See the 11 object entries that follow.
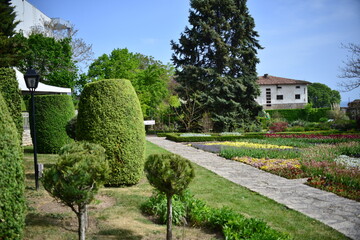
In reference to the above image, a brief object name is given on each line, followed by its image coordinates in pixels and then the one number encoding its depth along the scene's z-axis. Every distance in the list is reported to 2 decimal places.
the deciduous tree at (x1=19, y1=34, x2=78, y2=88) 25.94
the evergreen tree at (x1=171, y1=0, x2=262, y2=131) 23.94
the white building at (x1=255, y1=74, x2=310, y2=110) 44.16
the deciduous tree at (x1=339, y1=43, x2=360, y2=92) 19.25
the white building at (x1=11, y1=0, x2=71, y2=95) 29.75
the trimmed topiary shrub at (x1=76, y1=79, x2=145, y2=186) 6.04
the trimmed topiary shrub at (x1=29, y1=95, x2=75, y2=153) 11.51
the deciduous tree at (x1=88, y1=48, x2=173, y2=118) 26.22
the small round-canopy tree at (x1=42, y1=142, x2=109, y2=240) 2.81
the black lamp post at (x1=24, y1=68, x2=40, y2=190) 7.01
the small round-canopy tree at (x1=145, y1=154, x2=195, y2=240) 3.33
